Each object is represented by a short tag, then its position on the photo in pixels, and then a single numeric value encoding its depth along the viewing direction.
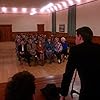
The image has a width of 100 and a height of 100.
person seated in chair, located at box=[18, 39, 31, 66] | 4.68
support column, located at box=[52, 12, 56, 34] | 9.97
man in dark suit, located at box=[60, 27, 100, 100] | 0.99
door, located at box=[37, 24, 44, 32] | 11.91
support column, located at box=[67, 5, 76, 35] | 7.26
